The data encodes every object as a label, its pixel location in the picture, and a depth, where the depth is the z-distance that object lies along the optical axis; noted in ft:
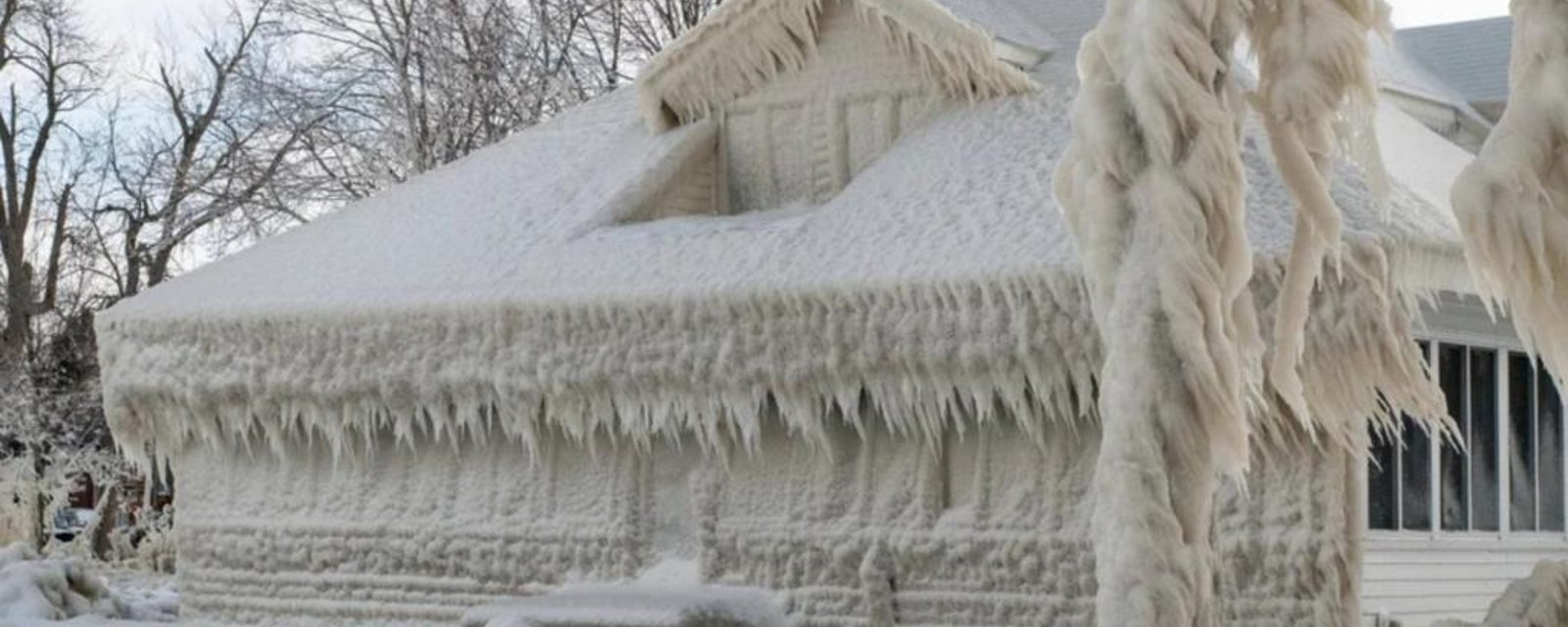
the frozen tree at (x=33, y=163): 114.21
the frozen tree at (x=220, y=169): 107.96
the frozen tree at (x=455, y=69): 99.50
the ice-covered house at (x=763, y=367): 40.91
